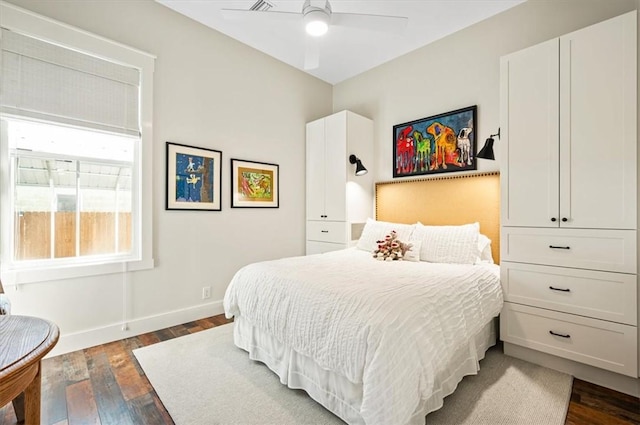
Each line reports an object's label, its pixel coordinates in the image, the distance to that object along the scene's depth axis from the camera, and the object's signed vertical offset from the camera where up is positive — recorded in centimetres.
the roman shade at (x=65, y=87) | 219 +100
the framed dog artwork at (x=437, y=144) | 313 +77
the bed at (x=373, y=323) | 136 -63
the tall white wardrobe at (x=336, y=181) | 372 +40
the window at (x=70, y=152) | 222 +50
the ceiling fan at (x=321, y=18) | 207 +138
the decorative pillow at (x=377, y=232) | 311 -22
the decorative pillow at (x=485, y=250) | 278 -35
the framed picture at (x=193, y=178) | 299 +35
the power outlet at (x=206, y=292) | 326 -88
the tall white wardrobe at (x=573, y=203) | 191 +6
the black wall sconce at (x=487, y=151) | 272 +55
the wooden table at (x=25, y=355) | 86 -44
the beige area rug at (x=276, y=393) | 166 -114
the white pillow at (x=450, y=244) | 262 -29
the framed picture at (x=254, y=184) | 350 +33
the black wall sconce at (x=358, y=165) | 357 +56
